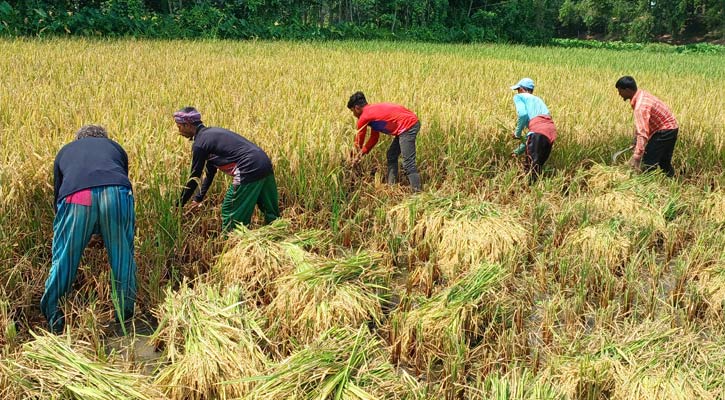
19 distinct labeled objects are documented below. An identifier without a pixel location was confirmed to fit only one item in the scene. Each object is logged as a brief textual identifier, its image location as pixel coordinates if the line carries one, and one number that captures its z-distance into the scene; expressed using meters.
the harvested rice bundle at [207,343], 2.21
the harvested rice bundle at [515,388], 2.11
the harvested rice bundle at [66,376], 2.04
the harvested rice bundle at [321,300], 2.66
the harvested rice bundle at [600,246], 3.54
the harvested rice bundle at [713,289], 2.98
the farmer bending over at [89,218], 2.61
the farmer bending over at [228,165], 3.43
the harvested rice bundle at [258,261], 3.06
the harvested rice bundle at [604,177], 4.86
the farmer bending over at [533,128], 4.91
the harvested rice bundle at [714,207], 4.35
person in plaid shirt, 4.71
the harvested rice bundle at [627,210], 4.04
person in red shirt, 4.41
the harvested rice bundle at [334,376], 2.07
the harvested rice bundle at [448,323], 2.55
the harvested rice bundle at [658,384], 2.11
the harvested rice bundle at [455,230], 3.49
